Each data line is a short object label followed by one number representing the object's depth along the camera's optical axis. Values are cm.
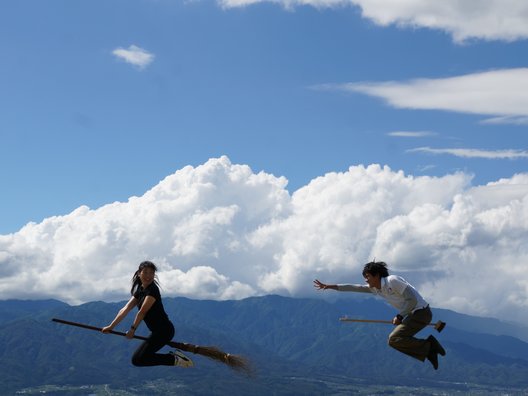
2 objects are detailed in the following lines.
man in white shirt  1852
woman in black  1847
